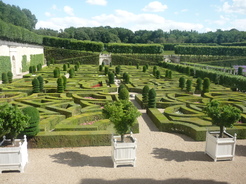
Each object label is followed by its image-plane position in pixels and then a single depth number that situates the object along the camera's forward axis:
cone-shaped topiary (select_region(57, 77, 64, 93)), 17.39
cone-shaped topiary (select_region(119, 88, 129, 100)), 13.62
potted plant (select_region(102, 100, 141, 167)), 7.68
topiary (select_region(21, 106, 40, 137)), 8.73
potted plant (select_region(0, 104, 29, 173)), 7.26
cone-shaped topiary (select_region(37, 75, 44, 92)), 18.11
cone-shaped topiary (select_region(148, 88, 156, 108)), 14.23
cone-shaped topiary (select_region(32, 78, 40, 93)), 17.39
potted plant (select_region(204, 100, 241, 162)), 8.06
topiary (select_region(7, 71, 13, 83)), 23.52
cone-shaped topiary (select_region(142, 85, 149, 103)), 15.40
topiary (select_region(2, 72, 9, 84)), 22.62
